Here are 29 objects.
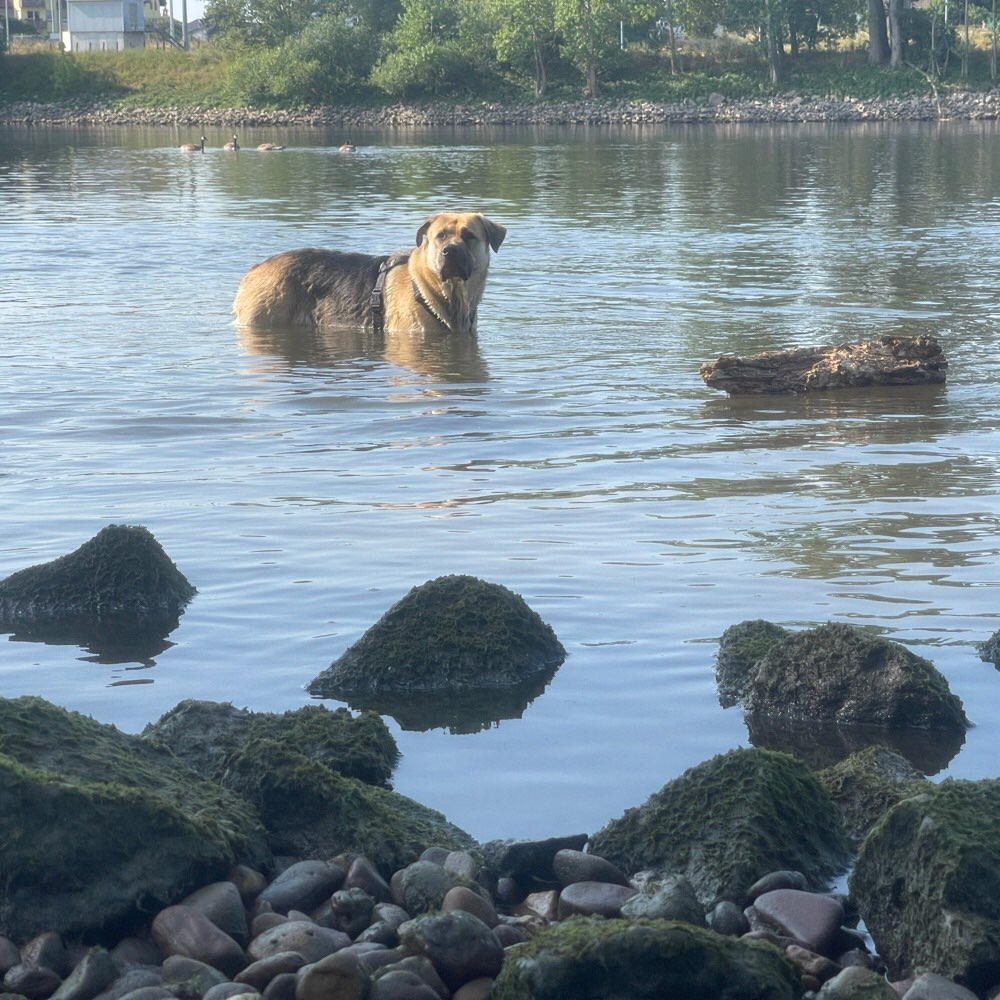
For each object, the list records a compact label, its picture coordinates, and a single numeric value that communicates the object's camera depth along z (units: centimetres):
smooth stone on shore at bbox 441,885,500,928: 404
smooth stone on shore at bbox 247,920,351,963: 383
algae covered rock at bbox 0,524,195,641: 687
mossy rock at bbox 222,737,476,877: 454
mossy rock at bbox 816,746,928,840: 479
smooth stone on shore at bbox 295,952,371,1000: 354
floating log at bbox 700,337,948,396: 1205
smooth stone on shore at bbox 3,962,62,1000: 374
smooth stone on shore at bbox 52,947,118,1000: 367
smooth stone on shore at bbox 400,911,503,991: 374
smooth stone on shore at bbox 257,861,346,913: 423
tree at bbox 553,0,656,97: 9312
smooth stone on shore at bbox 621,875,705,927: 397
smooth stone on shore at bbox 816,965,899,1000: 357
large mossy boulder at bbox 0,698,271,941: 398
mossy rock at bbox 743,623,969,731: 559
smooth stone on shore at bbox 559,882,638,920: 420
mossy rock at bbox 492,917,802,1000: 354
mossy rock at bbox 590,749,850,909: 443
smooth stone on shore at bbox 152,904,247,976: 386
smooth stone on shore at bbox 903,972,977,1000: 363
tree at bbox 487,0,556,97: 9494
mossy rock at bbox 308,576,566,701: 607
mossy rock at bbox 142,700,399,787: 514
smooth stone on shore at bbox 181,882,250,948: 404
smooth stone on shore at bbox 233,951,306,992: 368
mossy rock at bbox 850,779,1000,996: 380
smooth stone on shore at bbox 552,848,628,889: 439
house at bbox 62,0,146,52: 12294
